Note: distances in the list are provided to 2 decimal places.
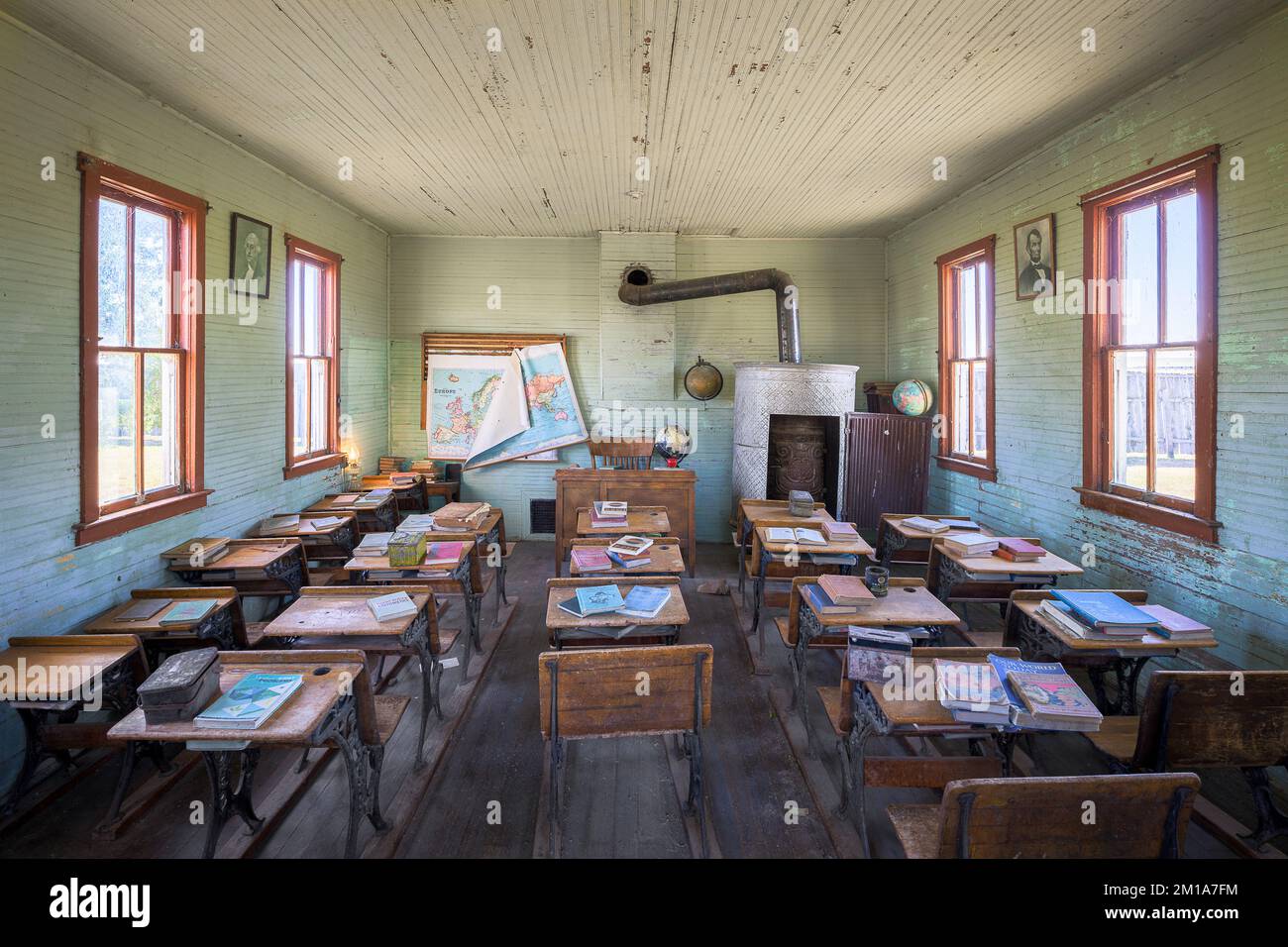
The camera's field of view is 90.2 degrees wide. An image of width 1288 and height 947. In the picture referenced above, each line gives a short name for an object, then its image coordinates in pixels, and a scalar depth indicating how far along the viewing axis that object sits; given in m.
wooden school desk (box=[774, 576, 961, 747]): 3.30
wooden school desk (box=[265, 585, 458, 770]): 3.13
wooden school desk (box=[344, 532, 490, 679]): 4.15
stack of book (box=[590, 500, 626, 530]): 5.40
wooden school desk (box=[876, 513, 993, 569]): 5.17
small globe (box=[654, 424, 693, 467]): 8.26
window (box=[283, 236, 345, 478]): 6.24
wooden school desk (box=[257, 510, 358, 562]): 5.32
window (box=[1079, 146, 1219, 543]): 3.83
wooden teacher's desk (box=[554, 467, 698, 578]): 6.77
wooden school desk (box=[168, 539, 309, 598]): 4.36
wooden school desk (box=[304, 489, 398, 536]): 6.36
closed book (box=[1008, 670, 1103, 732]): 2.32
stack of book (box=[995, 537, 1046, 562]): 4.40
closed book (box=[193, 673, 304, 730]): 2.23
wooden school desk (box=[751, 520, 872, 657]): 4.56
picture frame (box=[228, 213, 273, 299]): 5.21
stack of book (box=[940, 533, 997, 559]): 4.48
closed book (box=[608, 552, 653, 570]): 4.14
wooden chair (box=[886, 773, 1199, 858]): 1.81
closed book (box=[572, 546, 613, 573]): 4.16
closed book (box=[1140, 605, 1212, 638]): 3.11
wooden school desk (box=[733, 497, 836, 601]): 5.30
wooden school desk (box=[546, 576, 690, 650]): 3.24
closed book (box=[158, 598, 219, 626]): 3.56
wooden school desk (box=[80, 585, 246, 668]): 3.56
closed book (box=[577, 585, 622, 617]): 3.33
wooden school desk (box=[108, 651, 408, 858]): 2.21
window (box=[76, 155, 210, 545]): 3.87
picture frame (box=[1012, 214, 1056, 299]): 5.20
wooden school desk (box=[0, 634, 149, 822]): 2.85
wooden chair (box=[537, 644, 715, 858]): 2.63
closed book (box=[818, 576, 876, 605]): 3.39
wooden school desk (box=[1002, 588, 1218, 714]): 3.05
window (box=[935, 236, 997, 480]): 6.19
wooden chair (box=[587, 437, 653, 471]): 8.02
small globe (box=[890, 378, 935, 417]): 7.11
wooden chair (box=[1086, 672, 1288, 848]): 2.42
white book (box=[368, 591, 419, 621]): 3.27
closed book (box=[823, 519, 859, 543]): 4.84
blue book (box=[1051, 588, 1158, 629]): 3.12
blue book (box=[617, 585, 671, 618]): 3.35
